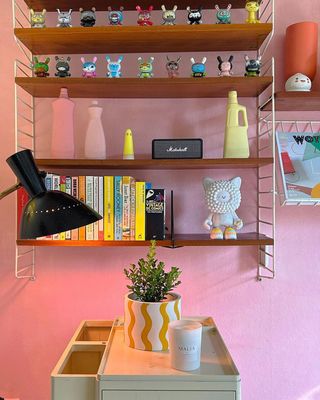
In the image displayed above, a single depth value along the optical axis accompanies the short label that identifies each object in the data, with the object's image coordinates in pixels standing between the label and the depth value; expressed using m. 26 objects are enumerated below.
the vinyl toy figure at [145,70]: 1.35
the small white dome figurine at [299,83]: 1.35
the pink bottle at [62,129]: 1.37
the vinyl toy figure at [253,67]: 1.33
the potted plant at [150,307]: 1.08
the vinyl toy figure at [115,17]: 1.37
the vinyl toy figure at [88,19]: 1.35
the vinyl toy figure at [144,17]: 1.35
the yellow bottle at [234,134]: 1.32
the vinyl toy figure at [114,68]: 1.36
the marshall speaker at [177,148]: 1.31
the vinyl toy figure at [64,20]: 1.35
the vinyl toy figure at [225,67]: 1.36
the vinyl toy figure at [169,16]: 1.34
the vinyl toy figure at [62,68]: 1.37
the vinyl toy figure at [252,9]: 1.32
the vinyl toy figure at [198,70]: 1.33
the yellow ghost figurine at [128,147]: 1.36
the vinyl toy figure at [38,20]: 1.35
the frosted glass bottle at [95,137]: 1.37
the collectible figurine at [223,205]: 1.35
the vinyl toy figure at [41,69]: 1.36
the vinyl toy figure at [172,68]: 1.37
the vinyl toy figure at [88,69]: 1.37
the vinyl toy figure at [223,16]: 1.33
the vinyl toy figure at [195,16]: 1.33
